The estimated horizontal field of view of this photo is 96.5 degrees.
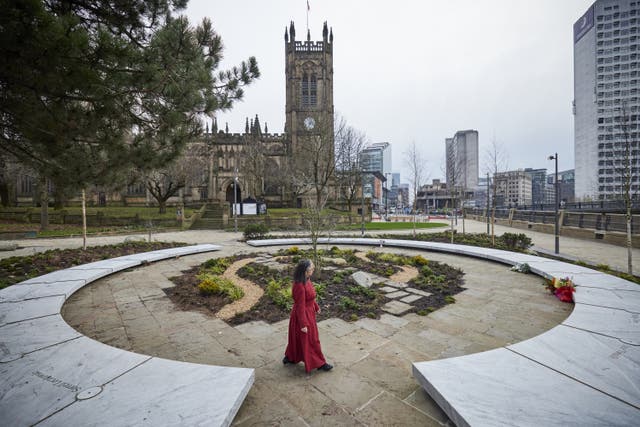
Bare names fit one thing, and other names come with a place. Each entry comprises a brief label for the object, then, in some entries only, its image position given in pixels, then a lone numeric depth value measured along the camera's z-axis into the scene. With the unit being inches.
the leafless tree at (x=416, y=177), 821.4
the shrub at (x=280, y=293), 229.8
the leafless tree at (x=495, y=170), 749.6
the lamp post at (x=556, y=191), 494.0
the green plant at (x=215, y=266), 345.4
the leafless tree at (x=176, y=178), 1228.5
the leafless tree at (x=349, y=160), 1411.2
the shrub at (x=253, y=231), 689.0
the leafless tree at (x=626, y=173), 343.8
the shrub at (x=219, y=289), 253.6
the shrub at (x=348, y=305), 226.0
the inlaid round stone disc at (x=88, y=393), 107.1
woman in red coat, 137.7
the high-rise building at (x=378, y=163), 1600.6
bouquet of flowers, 235.8
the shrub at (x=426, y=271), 323.0
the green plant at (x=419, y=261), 378.4
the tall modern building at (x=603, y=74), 3164.4
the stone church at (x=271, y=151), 1631.4
